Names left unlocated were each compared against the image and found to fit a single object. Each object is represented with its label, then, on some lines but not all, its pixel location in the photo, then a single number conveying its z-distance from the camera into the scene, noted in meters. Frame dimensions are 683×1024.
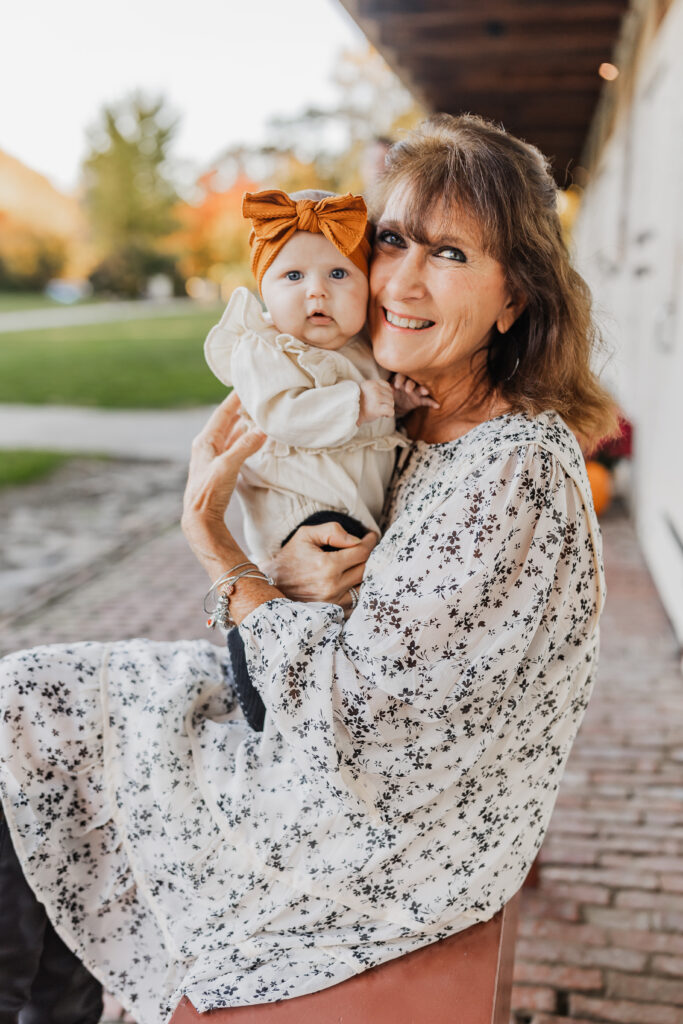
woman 1.45
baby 1.76
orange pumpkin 6.56
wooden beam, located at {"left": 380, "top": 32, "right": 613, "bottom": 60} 7.48
